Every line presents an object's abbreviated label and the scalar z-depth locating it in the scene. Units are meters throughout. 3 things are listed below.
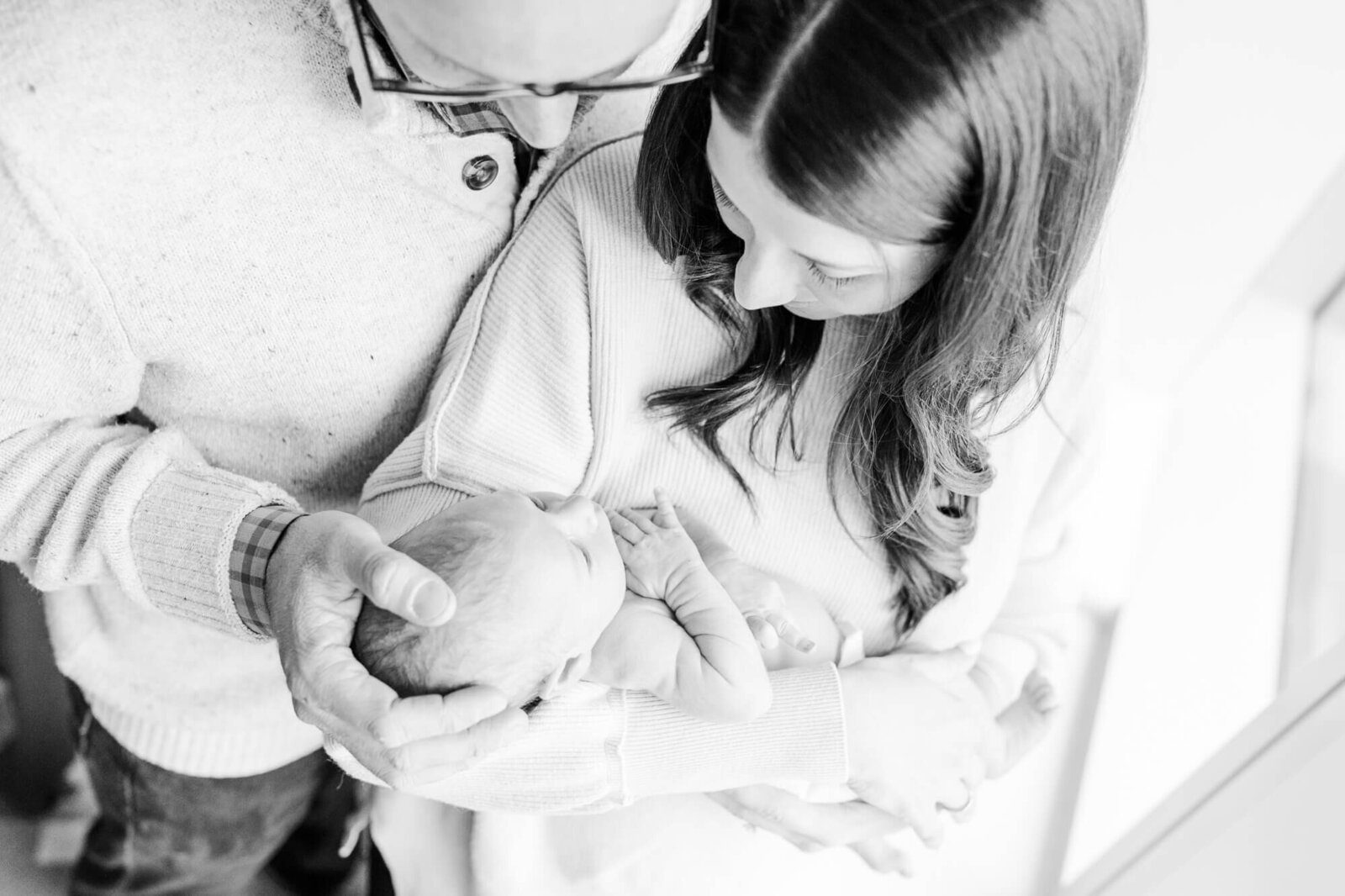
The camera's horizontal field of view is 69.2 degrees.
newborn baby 0.89
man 0.81
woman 0.76
